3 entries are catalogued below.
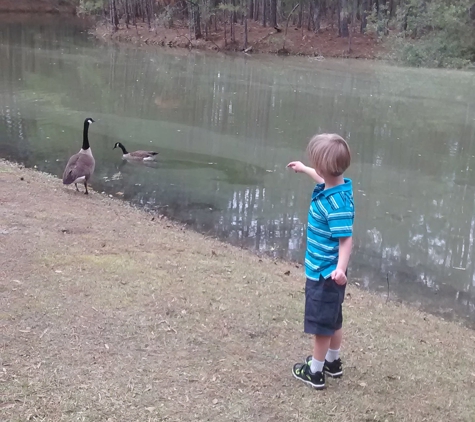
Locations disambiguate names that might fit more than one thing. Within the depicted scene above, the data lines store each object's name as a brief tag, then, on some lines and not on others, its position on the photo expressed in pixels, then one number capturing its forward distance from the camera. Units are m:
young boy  3.36
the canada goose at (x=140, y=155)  12.94
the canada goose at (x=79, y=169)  9.38
